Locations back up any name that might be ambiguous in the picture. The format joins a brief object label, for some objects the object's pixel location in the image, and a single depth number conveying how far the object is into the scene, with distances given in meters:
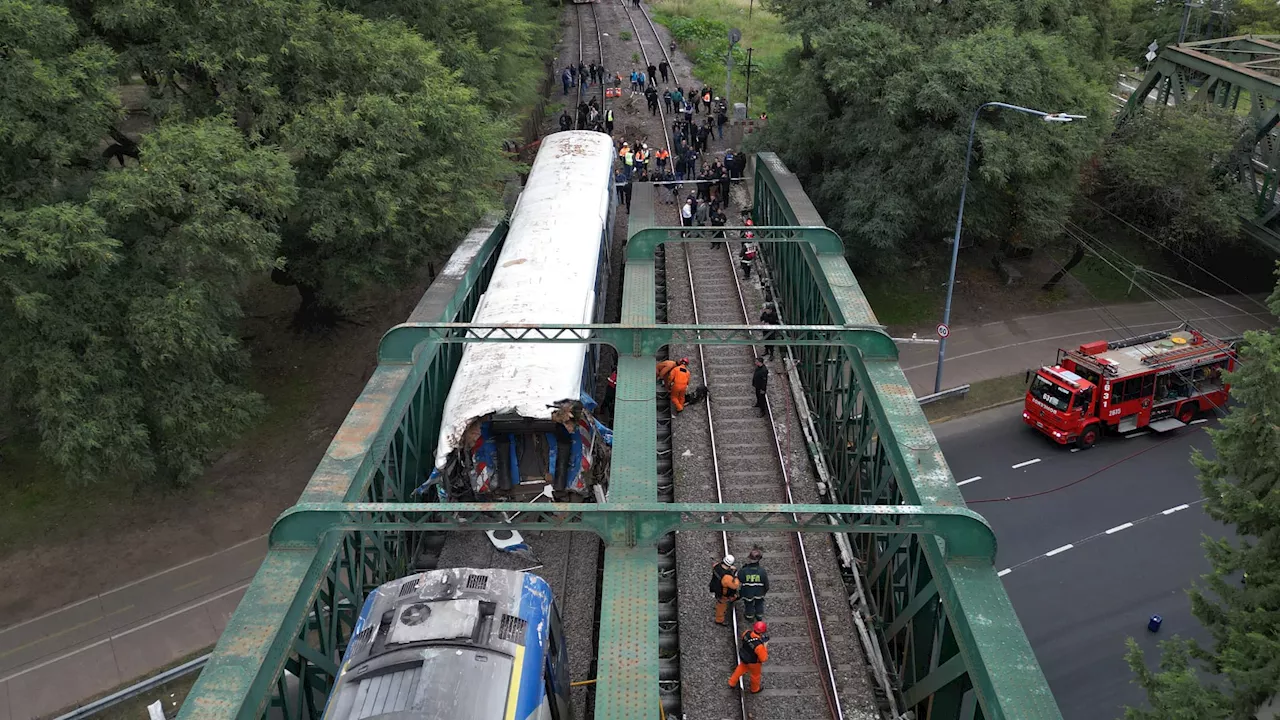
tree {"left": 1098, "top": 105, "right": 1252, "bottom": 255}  30.20
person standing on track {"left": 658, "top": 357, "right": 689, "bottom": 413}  18.27
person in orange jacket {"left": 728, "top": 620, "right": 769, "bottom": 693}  11.12
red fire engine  24.61
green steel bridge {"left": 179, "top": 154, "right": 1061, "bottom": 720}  8.95
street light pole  23.68
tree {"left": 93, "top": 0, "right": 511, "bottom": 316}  20.97
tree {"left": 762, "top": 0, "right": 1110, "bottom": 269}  27.06
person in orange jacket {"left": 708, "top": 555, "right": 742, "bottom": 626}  12.36
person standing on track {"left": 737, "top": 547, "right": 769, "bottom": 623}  12.00
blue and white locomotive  8.81
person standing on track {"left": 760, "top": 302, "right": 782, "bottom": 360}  21.00
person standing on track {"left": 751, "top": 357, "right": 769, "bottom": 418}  17.78
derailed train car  14.26
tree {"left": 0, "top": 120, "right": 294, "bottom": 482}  17.53
